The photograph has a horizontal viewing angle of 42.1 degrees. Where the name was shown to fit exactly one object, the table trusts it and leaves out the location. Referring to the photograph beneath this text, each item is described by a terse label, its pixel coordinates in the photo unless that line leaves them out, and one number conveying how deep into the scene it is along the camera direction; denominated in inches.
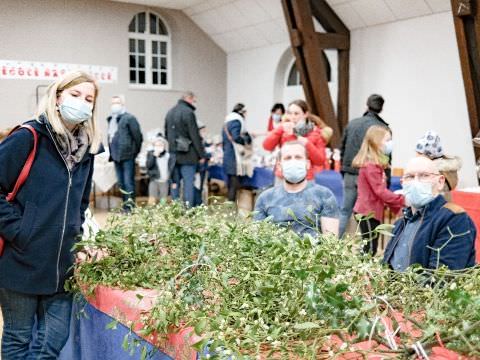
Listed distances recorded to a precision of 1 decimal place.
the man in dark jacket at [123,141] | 286.0
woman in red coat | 203.5
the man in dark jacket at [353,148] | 201.5
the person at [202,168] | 292.2
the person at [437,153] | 128.7
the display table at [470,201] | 162.1
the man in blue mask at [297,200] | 108.3
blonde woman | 80.1
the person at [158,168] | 310.5
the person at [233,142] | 297.6
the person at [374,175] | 168.3
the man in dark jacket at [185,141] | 276.1
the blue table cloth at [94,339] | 73.4
